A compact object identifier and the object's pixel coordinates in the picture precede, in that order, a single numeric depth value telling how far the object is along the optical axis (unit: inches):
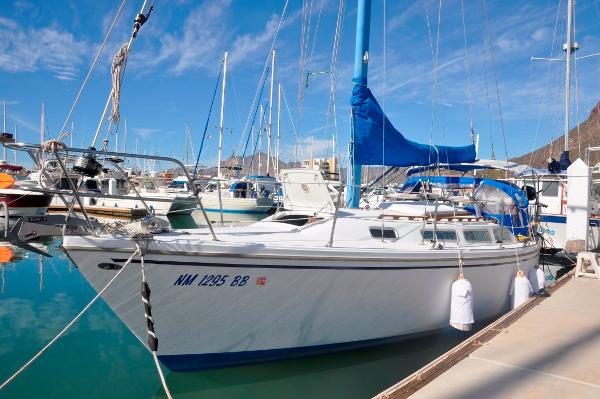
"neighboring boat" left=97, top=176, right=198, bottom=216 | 1034.2
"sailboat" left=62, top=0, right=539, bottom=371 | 175.5
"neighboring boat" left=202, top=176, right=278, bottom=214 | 1046.4
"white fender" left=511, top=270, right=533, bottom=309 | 273.7
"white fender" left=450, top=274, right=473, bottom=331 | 227.5
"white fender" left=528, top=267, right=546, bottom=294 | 294.1
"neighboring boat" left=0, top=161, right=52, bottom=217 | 709.6
